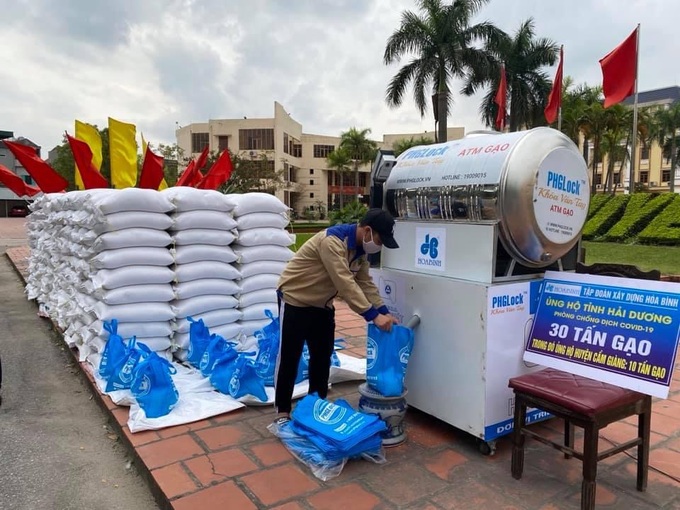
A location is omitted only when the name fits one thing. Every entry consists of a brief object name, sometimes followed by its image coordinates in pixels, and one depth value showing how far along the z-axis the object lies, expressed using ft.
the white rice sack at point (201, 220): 15.15
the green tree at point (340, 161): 158.20
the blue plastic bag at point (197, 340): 14.39
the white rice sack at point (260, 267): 16.38
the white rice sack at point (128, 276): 14.01
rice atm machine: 9.28
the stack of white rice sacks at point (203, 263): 15.12
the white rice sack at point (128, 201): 14.05
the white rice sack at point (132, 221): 14.16
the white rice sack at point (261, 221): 16.35
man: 9.75
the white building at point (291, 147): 156.97
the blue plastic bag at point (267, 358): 13.34
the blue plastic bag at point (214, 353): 13.30
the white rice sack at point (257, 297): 16.33
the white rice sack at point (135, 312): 13.96
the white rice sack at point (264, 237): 16.34
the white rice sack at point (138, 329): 13.97
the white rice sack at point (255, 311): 16.38
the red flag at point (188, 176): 25.23
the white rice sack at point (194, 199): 15.15
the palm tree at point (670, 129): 141.08
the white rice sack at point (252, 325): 16.34
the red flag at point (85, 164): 19.97
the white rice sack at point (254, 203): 16.34
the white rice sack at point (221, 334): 15.05
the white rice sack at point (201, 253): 15.24
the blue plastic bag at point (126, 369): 12.32
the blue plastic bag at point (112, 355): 12.69
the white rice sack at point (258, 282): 16.31
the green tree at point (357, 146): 153.28
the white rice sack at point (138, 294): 14.01
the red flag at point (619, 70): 27.14
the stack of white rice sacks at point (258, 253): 16.35
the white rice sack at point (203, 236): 15.20
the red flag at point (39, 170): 23.25
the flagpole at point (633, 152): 27.99
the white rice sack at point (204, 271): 15.15
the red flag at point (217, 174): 23.73
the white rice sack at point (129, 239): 14.15
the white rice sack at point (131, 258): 14.14
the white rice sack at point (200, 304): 14.98
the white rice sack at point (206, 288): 15.07
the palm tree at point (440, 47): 68.21
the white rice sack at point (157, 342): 14.35
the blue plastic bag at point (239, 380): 12.14
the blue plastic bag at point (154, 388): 11.35
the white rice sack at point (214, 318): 15.02
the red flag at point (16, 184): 26.96
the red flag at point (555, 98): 23.84
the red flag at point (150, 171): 20.42
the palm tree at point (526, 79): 81.61
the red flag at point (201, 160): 25.85
